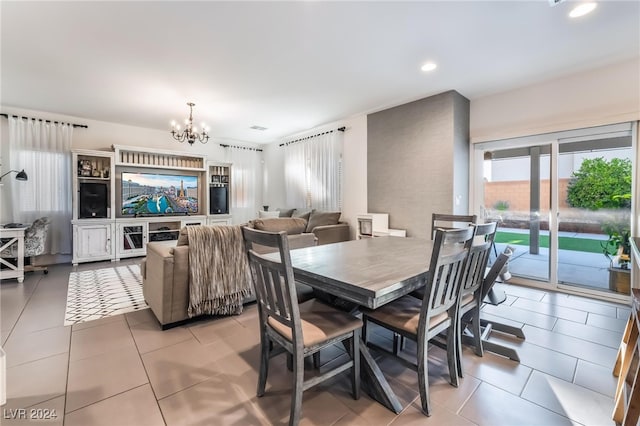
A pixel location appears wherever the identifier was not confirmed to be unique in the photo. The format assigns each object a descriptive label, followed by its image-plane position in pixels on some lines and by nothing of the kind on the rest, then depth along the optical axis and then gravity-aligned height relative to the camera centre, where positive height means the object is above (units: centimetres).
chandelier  415 +122
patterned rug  273 -102
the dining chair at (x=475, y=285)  164 -51
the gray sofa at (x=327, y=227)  462 -33
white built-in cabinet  470 +3
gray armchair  393 -44
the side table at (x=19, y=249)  361 -55
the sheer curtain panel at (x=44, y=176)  439 +55
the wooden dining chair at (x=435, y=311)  137 -63
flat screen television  530 +30
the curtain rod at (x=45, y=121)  437 +149
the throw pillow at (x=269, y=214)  617 -12
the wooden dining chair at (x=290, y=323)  127 -63
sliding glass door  316 +9
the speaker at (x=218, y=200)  614 +20
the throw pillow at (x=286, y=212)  602 -8
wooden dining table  130 -35
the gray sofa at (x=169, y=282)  235 -65
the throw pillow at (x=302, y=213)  545 -9
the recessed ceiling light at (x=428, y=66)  300 +159
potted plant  310 -55
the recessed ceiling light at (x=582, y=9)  212 +158
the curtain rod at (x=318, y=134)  514 +154
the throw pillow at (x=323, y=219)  495 -19
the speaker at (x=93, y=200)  473 +16
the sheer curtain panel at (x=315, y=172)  532 +78
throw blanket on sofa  244 -58
